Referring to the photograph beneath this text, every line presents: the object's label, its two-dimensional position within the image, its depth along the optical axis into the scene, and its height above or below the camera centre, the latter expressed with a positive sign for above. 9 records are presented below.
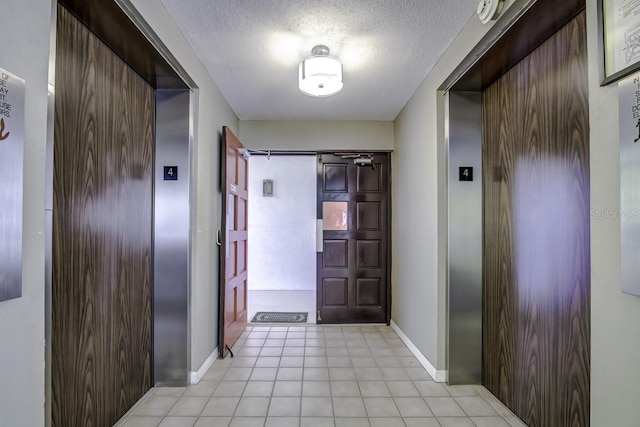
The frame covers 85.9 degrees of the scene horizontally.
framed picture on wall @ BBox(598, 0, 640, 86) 1.10 +0.61
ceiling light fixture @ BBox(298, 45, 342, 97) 2.26 +0.97
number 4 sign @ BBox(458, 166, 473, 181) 2.52 +0.34
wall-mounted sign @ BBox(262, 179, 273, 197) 6.59 +0.60
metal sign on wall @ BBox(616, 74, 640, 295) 1.08 +0.12
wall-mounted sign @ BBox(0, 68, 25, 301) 0.96 +0.11
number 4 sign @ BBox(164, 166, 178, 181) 2.45 +0.33
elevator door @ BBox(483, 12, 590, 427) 1.59 -0.09
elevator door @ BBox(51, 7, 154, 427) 1.57 -0.07
